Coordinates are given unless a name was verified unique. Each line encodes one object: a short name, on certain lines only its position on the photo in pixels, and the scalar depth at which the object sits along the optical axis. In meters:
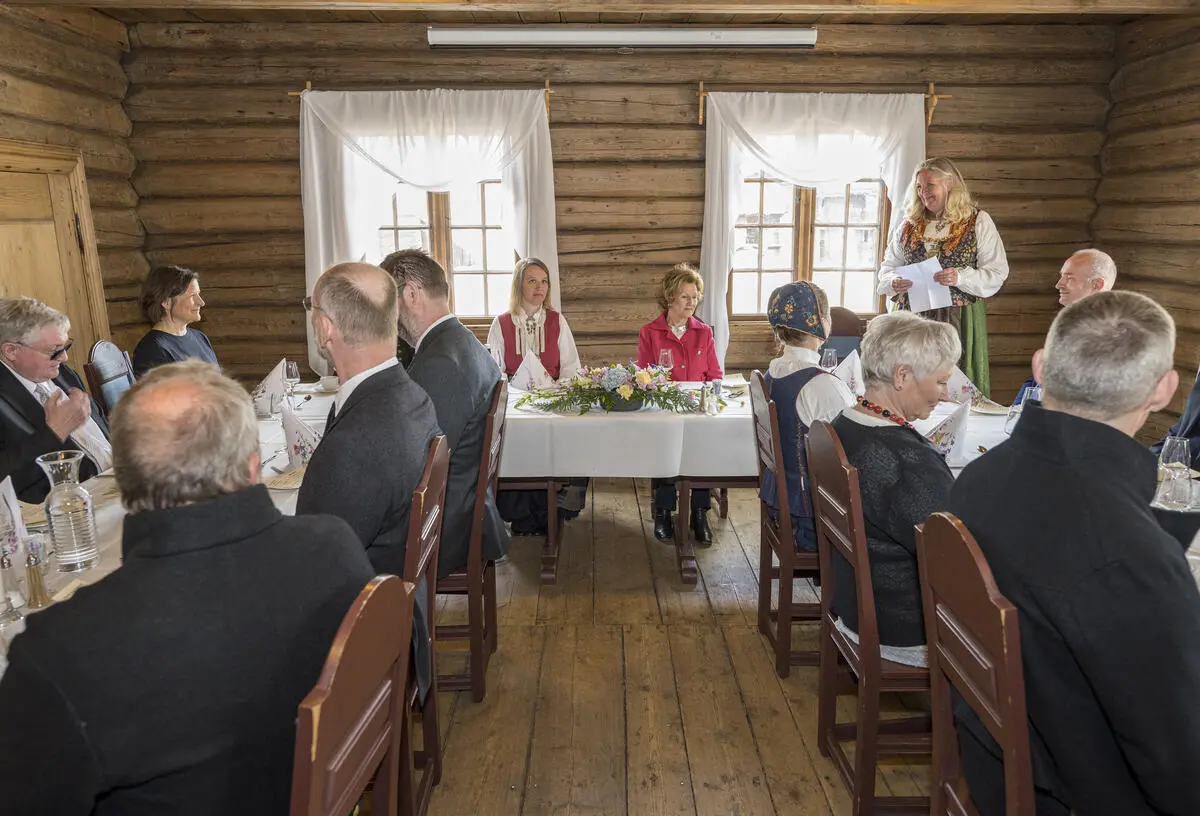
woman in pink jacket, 4.64
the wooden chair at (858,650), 2.08
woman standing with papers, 4.65
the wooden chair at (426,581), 1.87
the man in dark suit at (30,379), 2.84
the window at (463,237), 6.33
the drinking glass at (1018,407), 2.92
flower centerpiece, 3.74
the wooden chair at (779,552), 2.92
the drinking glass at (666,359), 3.96
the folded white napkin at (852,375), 3.67
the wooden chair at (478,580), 2.75
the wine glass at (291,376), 4.03
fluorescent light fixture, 5.59
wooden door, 4.70
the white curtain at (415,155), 5.80
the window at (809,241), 6.38
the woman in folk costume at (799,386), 2.91
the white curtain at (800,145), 5.88
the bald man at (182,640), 1.09
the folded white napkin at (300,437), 2.74
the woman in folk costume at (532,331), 4.80
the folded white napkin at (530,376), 4.31
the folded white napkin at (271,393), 3.71
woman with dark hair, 3.85
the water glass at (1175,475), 2.12
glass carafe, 2.01
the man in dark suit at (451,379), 2.75
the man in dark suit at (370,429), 2.02
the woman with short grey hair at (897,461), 2.15
